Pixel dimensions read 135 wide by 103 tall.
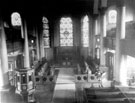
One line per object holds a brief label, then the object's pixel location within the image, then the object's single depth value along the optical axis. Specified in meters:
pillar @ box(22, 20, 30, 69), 15.25
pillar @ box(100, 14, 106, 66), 17.62
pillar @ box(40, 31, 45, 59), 24.81
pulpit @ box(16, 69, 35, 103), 12.07
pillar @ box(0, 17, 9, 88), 11.22
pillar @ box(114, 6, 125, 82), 11.69
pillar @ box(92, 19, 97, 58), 23.38
